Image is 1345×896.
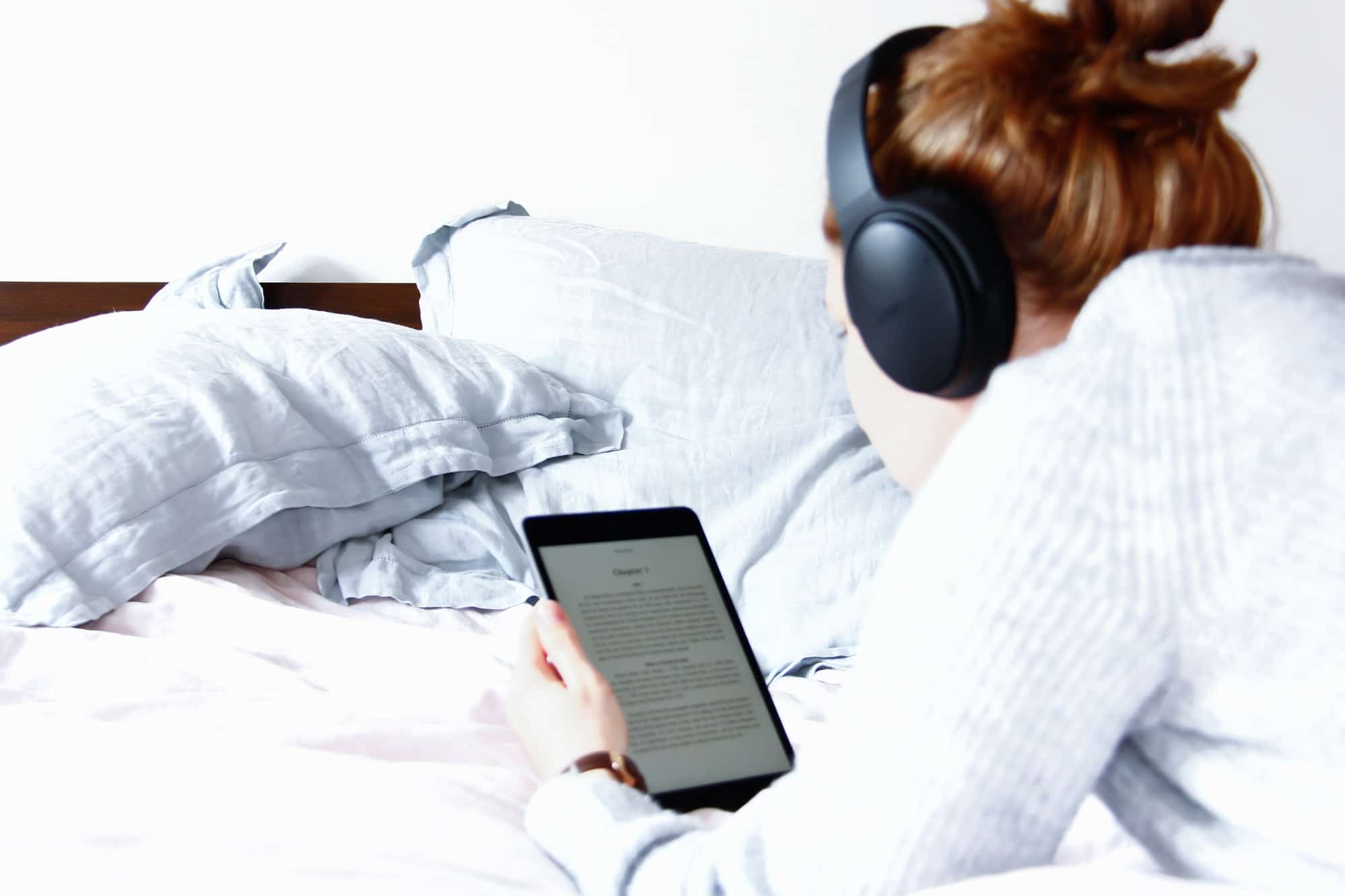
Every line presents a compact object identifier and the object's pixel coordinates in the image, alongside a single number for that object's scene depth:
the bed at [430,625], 0.59
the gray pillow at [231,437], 1.00
